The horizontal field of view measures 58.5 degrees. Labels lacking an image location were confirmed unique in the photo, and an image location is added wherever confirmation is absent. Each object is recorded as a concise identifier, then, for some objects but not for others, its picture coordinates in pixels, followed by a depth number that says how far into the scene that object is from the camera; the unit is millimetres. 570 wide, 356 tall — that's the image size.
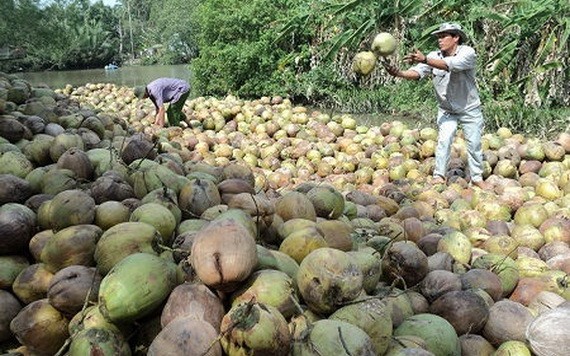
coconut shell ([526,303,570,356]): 2330
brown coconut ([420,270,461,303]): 2639
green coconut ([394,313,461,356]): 2137
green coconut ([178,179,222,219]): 2916
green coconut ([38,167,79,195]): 2982
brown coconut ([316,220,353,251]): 2668
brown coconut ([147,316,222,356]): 1674
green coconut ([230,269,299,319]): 1946
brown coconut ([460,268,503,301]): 2820
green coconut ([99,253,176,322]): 1898
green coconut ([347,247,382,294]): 2391
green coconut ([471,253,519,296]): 3096
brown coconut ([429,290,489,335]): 2451
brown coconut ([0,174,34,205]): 2854
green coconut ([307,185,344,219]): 3156
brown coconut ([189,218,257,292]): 1926
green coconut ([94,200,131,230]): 2566
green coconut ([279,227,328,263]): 2438
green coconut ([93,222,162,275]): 2197
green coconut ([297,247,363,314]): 2014
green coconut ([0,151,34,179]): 3191
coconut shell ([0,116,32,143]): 3816
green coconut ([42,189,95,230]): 2502
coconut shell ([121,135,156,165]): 3691
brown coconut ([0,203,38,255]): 2480
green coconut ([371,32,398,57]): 5469
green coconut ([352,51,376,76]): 5555
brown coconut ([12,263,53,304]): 2287
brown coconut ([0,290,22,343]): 2232
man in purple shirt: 9719
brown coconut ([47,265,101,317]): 2096
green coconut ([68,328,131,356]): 1804
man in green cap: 5998
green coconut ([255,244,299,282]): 2207
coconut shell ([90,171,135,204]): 2848
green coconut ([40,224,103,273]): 2279
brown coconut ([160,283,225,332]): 1846
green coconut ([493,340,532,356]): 2357
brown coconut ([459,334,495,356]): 2363
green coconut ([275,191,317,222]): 2943
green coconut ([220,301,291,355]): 1711
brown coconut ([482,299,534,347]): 2486
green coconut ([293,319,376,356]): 1733
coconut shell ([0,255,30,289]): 2377
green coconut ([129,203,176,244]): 2498
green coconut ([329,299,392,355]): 1929
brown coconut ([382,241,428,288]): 2691
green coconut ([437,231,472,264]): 3320
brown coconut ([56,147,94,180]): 3217
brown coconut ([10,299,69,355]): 2096
